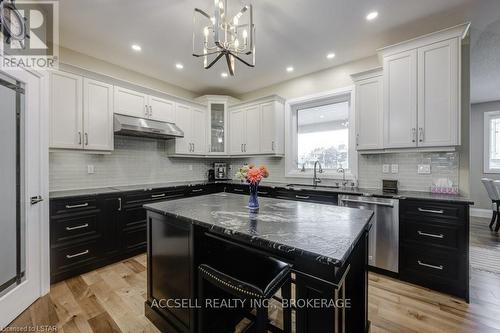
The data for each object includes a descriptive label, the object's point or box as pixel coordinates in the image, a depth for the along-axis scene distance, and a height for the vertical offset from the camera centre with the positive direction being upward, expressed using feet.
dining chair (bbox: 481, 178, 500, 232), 13.25 -1.73
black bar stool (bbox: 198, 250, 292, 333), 3.37 -2.11
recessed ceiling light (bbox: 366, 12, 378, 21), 7.45 +5.31
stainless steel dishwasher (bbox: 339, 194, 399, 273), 8.10 -2.59
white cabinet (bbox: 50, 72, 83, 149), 8.46 +2.20
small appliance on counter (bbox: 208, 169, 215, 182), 15.92 -0.71
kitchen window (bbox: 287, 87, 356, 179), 11.48 +1.71
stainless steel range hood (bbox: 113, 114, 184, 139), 10.01 +1.83
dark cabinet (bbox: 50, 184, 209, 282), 7.82 -2.70
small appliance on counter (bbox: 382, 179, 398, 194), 9.17 -0.90
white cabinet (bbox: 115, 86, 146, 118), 10.40 +3.12
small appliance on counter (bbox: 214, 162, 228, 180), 15.79 -0.48
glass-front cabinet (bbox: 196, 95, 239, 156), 14.62 +2.98
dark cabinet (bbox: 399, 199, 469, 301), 6.89 -2.77
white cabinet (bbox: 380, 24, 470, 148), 7.64 +2.89
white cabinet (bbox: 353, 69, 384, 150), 9.29 +2.45
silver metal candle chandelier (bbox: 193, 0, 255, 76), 5.38 +3.84
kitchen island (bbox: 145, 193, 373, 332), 3.08 -1.58
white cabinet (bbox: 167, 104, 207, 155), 12.98 +2.14
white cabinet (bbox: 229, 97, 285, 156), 12.96 +2.35
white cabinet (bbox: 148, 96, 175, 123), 11.64 +3.14
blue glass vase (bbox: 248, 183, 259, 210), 5.76 -0.99
